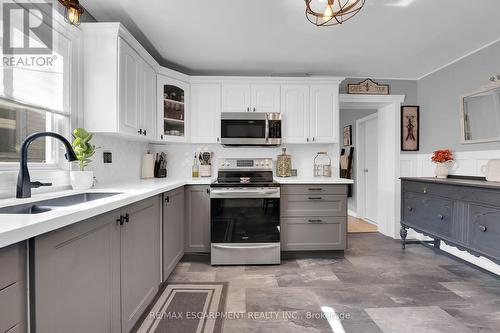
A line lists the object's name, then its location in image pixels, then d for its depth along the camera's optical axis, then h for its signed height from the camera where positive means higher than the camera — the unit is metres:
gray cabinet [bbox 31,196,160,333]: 0.89 -0.51
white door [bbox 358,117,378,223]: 4.61 -0.05
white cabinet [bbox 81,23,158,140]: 2.07 +0.73
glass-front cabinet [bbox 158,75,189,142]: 3.02 +0.67
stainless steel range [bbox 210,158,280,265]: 2.76 -0.66
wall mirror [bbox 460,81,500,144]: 2.61 +0.56
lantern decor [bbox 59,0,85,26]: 1.59 +0.99
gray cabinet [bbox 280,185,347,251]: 2.89 -0.62
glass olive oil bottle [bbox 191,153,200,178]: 3.41 -0.09
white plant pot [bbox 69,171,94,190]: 1.84 -0.12
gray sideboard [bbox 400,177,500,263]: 2.08 -0.47
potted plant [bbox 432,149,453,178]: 3.03 +0.05
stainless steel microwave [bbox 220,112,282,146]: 3.17 +0.44
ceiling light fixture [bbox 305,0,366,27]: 1.57 +1.25
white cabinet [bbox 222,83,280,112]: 3.24 +0.86
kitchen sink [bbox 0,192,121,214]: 1.23 -0.23
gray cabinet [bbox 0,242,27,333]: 0.72 -0.38
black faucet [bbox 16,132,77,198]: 1.36 -0.08
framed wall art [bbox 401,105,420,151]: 3.70 +0.54
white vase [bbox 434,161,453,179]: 3.03 -0.06
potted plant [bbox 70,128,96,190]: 1.85 +0.03
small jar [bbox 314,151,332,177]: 3.48 -0.01
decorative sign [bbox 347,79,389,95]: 3.66 +1.13
